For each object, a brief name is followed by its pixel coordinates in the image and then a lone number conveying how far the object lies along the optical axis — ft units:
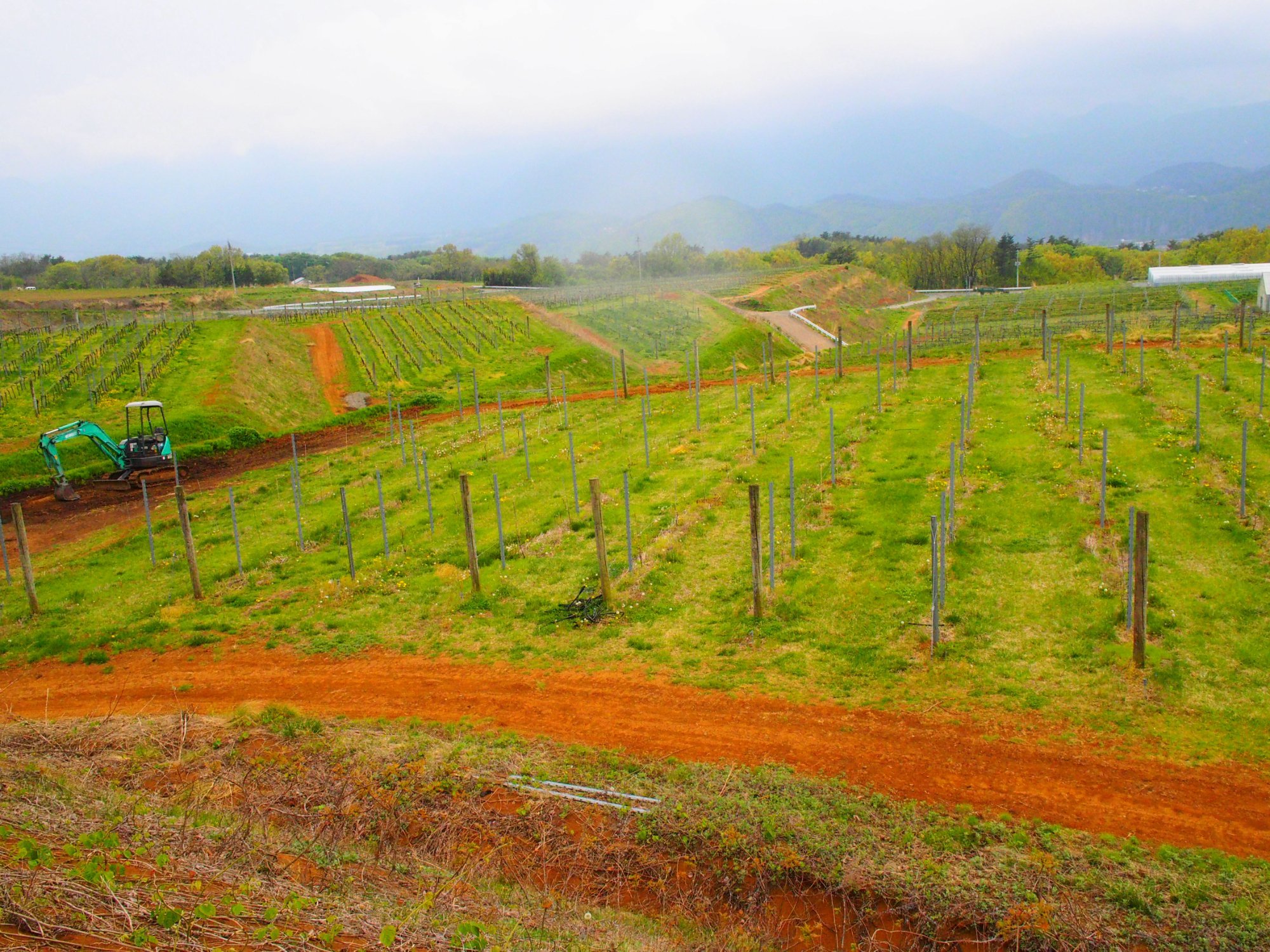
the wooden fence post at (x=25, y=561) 64.44
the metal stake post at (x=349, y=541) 65.62
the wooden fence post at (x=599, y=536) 55.57
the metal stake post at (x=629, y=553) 61.98
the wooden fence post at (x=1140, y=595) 43.32
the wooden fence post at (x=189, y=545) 64.49
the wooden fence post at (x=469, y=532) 60.03
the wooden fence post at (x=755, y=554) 52.31
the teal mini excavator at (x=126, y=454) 108.06
